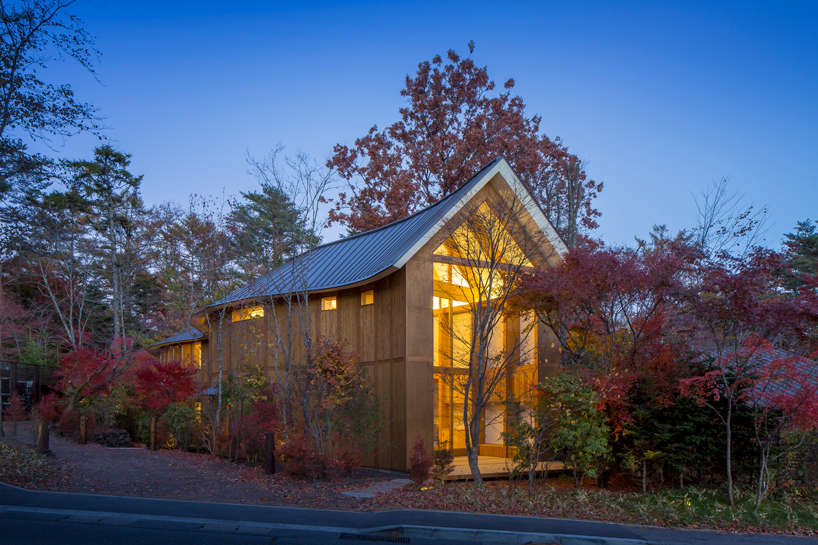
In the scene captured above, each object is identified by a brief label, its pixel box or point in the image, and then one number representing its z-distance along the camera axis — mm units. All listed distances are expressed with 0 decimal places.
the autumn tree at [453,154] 25172
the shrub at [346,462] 11868
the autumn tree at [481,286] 11531
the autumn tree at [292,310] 13203
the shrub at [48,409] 19312
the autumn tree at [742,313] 10125
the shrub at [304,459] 11906
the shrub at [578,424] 11375
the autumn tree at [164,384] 17344
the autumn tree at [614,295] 11695
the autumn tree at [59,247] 24239
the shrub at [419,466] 11008
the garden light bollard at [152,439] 16984
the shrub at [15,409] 19416
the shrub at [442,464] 11828
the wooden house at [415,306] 13102
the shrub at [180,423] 17297
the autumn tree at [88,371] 18453
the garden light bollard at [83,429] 17516
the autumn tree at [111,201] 29266
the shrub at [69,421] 18578
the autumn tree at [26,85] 11984
